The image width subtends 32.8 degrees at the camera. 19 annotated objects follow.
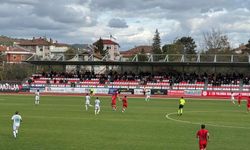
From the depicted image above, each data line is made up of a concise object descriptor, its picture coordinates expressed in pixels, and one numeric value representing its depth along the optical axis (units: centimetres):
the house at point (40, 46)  17436
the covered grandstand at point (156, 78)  6969
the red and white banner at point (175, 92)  7094
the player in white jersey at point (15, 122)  2213
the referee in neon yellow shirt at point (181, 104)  3695
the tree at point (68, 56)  7614
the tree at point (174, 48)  12298
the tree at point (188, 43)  14786
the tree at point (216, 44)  11478
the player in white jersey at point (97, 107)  3632
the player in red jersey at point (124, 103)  3878
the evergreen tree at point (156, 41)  15627
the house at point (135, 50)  18890
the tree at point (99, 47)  16310
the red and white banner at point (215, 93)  6891
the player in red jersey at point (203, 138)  1711
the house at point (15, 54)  15188
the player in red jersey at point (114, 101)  3978
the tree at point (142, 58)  9713
